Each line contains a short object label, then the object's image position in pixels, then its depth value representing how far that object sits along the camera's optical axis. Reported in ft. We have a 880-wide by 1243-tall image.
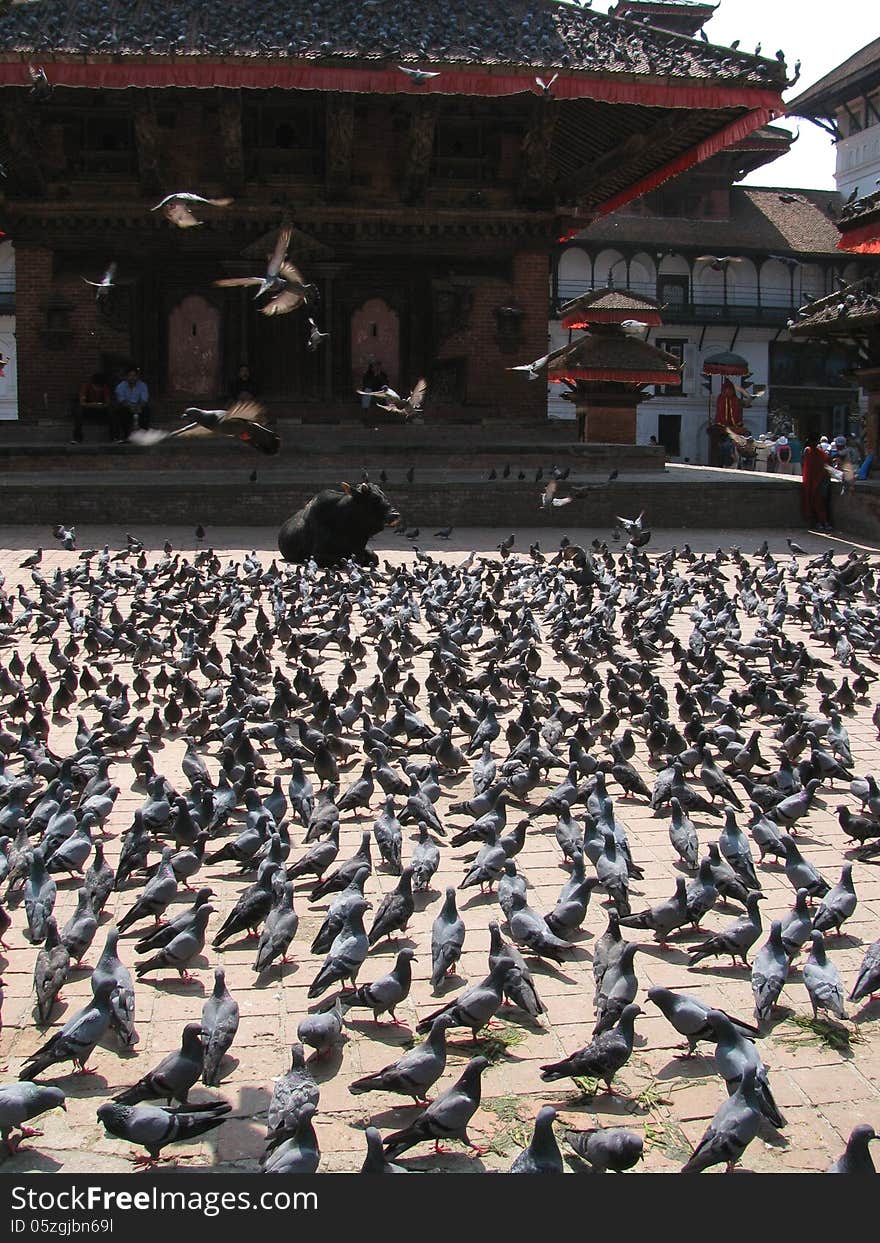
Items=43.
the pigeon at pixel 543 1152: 11.98
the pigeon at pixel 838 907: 18.57
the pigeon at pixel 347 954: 16.61
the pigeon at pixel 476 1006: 15.42
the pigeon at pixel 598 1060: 14.26
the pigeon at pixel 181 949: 17.31
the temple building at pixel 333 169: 71.51
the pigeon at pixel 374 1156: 11.85
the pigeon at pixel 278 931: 17.42
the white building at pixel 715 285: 161.58
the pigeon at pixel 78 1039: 14.25
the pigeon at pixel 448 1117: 12.97
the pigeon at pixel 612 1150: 12.63
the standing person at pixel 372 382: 80.84
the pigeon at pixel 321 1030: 14.98
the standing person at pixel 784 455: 127.34
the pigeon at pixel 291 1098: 13.19
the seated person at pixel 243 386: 81.51
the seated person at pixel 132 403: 77.61
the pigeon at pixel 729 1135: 12.59
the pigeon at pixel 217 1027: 14.53
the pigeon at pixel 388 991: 16.01
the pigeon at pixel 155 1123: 12.92
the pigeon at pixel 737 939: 17.71
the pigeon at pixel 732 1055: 13.94
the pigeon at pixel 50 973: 16.11
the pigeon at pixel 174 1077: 13.82
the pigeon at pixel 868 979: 16.42
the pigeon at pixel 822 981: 16.05
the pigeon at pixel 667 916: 18.44
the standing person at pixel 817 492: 68.80
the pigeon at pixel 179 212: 61.58
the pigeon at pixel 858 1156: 11.48
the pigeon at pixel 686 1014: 15.12
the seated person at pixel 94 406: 77.92
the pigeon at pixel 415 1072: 13.99
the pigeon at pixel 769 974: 15.96
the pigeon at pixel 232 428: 34.76
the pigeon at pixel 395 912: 18.37
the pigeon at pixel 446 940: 17.22
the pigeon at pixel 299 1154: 12.31
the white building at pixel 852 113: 151.84
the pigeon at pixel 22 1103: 13.10
